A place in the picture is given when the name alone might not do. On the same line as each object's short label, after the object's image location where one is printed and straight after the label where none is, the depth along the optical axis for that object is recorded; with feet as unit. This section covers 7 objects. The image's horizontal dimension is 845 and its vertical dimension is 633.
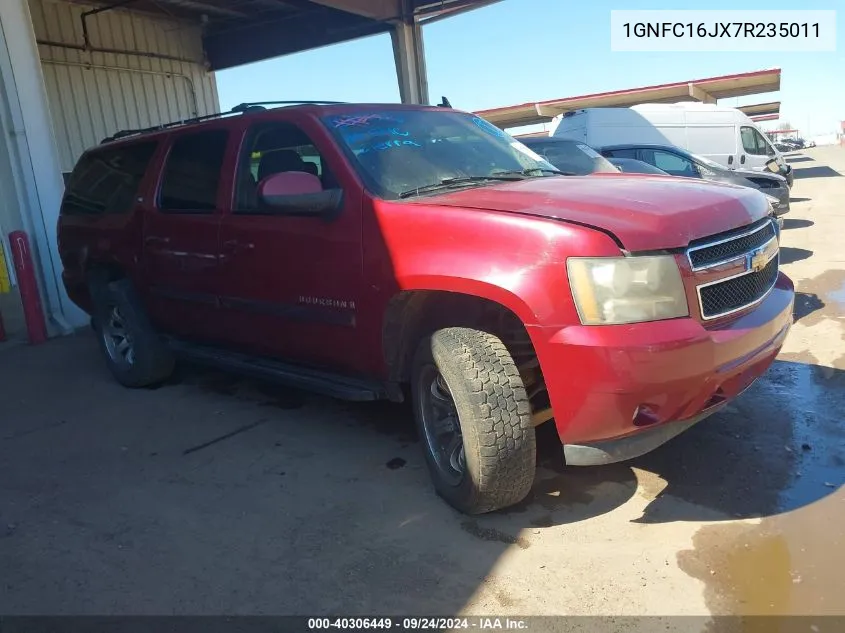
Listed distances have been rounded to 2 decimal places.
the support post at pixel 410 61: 37.24
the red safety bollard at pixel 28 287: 22.93
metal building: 36.14
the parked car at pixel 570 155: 25.83
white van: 48.83
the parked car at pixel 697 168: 32.19
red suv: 8.68
